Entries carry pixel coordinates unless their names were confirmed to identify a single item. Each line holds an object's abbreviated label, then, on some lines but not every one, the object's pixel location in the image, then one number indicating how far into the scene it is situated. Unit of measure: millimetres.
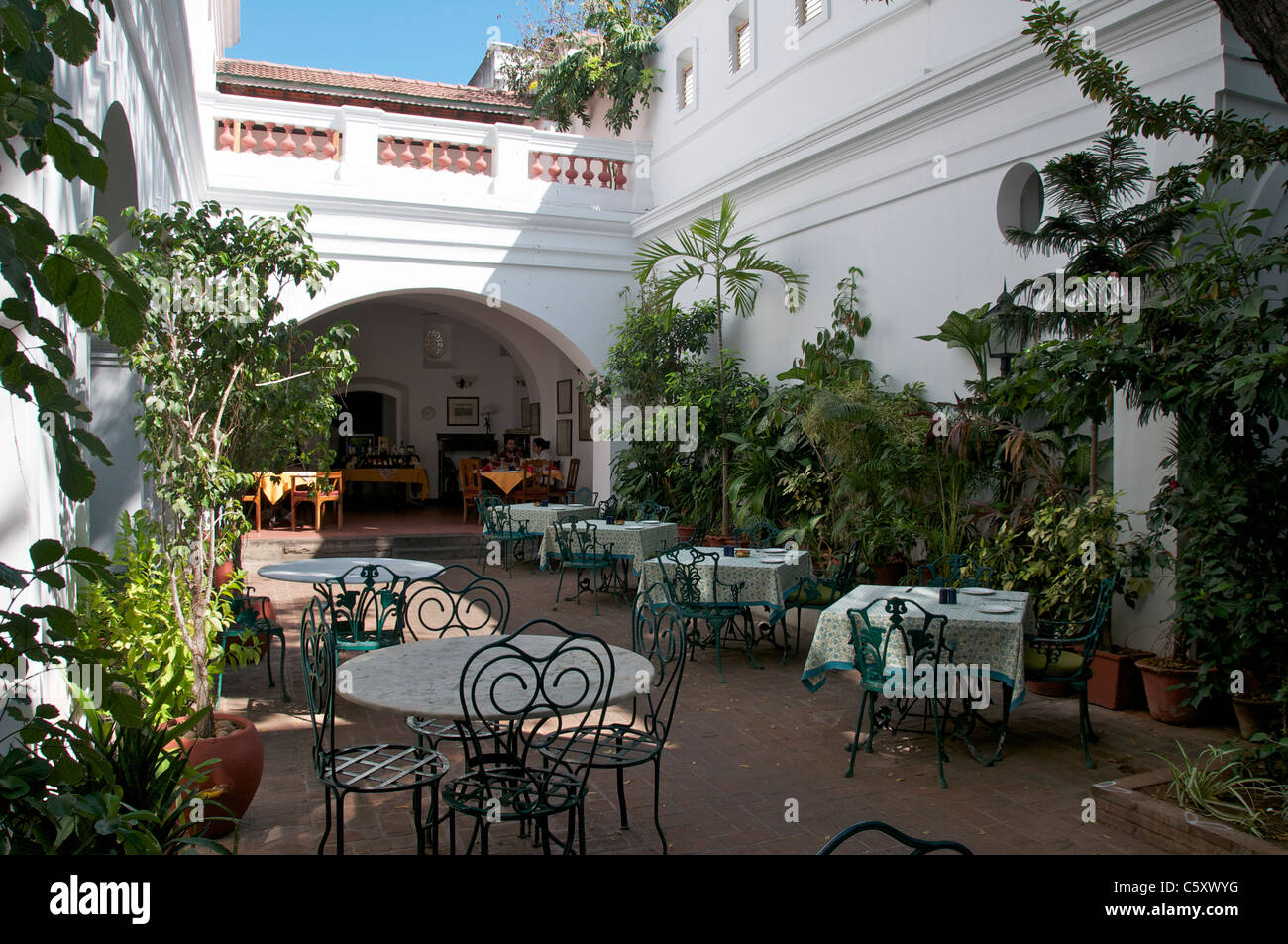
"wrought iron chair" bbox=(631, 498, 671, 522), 11031
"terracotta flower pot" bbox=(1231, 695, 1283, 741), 5152
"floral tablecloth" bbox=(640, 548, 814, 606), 6938
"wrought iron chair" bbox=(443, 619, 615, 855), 3291
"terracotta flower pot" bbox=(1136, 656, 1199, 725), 5637
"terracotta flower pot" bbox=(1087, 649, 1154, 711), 6035
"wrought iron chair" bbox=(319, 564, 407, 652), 5707
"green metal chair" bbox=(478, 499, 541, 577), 11305
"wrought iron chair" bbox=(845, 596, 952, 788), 4758
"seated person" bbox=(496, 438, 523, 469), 16183
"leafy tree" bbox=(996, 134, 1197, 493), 5836
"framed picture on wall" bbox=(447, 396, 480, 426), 20500
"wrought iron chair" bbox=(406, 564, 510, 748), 4102
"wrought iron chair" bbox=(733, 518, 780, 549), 8750
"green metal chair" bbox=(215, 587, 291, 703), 5983
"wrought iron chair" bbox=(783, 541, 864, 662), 7301
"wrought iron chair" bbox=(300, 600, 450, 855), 3369
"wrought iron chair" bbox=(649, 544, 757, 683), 6875
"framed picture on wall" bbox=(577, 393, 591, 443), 15259
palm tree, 10367
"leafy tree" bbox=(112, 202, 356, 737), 4270
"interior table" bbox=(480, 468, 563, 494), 14984
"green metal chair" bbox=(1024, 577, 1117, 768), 5078
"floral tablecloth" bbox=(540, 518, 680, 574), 9398
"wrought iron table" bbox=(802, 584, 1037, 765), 4957
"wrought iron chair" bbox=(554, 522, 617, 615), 9383
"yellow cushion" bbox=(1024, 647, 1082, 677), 5254
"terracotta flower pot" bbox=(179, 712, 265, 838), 3842
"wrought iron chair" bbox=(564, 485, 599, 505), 13087
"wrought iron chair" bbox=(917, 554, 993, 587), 6367
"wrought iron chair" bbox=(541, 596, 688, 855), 3674
